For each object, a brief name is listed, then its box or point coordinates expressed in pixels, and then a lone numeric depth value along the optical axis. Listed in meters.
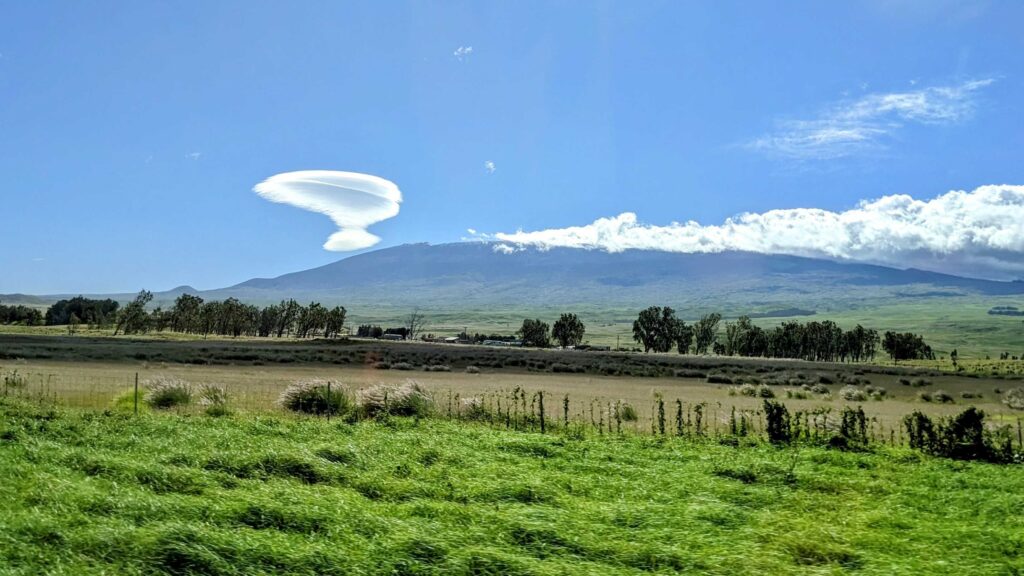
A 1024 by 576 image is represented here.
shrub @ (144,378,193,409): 21.31
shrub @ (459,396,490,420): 20.05
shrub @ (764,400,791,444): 15.67
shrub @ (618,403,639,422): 23.27
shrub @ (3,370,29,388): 23.93
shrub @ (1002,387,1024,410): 38.46
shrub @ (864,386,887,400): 42.44
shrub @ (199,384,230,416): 18.97
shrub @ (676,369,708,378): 58.66
